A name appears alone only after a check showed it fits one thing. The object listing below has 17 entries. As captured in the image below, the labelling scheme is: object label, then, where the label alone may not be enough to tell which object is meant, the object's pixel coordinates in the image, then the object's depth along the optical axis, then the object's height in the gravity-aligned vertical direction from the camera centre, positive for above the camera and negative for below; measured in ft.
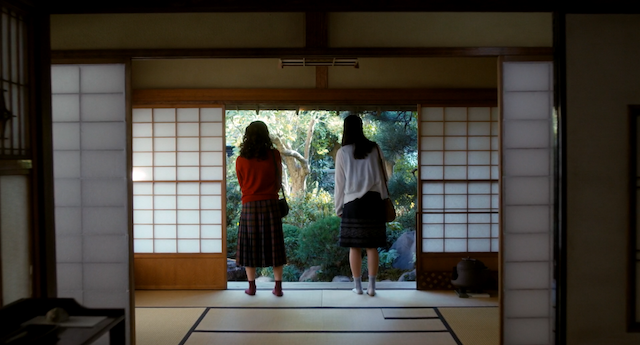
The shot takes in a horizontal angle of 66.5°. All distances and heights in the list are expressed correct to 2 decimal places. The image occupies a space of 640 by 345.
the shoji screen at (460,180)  15.66 -0.34
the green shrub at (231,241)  25.26 -3.70
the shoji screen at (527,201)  9.64 -0.63
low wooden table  5.63 -1.93
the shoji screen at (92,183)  9.73 -0.26
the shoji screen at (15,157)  7.58 +0.21
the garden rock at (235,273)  19.75 -4.19
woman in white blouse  13.69 -0.60
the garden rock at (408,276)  20.35 -4.50
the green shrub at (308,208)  26.71 -2.13
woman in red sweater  13.91 -0.96
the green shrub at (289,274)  22.48 -4.88
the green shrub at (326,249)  21.74 -3.54
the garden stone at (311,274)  21.08 -4.55
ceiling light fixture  12.86 +2.94
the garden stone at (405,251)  22.94 -3.91
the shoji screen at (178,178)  15.60 -0.26
